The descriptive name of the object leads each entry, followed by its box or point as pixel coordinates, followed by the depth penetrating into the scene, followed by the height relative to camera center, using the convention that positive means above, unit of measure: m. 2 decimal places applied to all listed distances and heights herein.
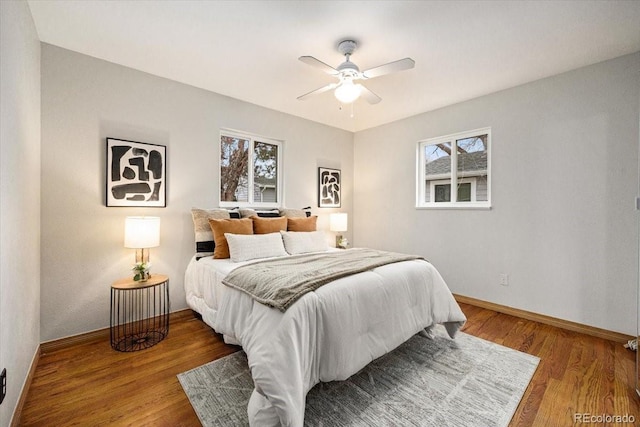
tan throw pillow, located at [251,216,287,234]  3.11 -0.15
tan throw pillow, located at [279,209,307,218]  3.67 -0.01
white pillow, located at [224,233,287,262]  2.66 -0.34
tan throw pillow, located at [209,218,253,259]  2.77 -0.19
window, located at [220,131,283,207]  3.53 +0.57
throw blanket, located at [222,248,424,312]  1.67 -0.44
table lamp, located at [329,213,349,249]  4.29 -0.17
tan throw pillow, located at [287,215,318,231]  3.41 -0.15
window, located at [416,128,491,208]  3.51 +0.59
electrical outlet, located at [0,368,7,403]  1.29 -0.84
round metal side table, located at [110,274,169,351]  2.43 -1.04
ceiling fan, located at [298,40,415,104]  2.17 +1.15
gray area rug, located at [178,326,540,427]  1.59 -1.17
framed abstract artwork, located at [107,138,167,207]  2.63 +0.37
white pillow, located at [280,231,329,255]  3.05 -0.34
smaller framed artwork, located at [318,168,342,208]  4.43 +0.41
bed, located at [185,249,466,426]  1.41 -0.74
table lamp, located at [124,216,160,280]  2.45 -0.22
